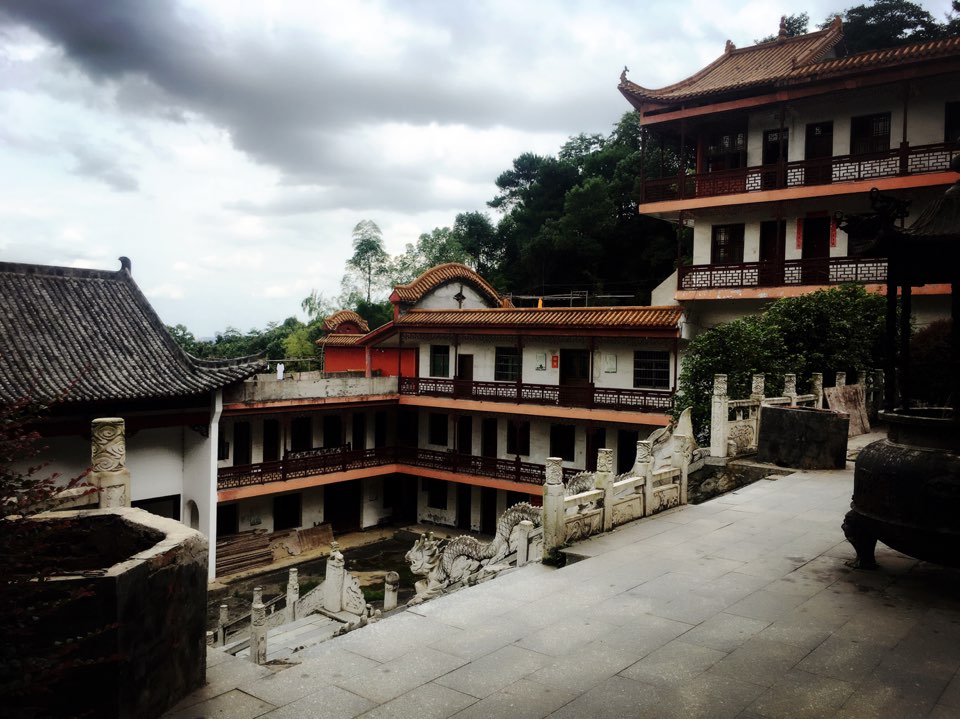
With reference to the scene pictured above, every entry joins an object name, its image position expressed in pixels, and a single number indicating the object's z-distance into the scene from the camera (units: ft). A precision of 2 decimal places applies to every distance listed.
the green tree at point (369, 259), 157.28
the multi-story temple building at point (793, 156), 62.54
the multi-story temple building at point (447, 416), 70.54
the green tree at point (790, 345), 52.49
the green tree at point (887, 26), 106.93
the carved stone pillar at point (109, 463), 20.43
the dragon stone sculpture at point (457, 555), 36.55
